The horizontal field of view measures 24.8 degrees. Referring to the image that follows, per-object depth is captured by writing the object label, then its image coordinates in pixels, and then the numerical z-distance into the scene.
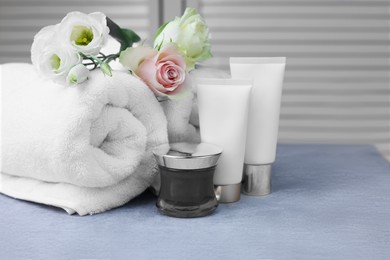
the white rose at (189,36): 0.99
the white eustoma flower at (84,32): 0.93
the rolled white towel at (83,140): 0.91
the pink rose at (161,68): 0.96
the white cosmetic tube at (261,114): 0.98
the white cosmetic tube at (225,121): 0.95
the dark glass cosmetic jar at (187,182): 0.91
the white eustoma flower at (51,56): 0.92
